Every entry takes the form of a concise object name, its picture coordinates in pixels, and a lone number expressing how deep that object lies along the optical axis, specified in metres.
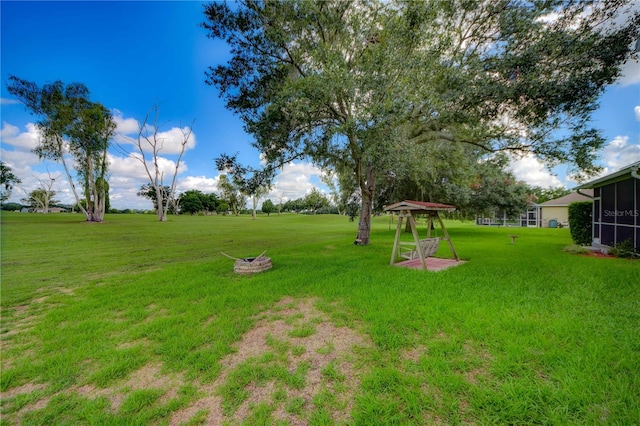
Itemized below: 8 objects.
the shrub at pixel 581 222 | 10.56
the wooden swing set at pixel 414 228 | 6.68
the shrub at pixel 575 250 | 8.91
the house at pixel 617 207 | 7.72
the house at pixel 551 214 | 25.94
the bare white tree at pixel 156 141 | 26.66
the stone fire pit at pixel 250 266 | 6.37
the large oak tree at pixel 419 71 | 6.10
